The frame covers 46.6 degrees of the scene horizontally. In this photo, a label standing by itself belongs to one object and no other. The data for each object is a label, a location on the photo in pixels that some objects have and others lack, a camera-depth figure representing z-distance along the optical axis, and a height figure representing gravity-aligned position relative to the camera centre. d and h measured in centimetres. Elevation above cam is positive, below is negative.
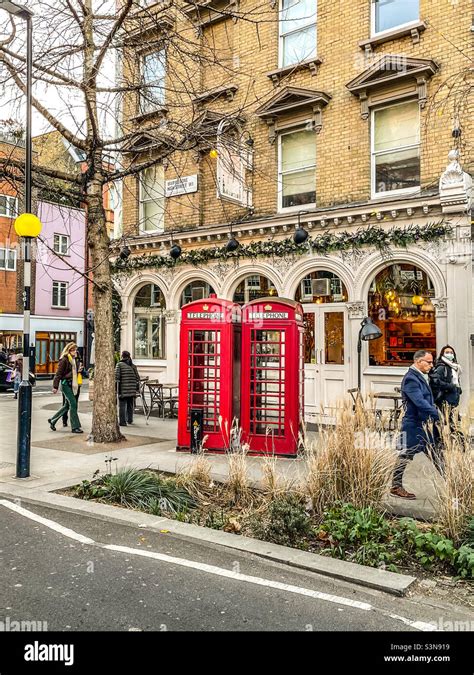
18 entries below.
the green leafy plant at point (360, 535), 506 -175
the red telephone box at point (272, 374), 985 -31
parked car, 2514 -92
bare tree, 1035 +484
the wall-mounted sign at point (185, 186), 1596 +498
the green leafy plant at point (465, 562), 464 -176
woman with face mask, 945 -43
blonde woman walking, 1222 -57
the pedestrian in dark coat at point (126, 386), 1346 -75
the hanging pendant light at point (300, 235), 1338 +298
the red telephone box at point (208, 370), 1016 -27
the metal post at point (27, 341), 786 +21
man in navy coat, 694 -76
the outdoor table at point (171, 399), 1417 -111
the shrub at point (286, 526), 552 -173
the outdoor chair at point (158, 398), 1442 -113
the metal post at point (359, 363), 1273 -14
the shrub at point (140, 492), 663 -172
